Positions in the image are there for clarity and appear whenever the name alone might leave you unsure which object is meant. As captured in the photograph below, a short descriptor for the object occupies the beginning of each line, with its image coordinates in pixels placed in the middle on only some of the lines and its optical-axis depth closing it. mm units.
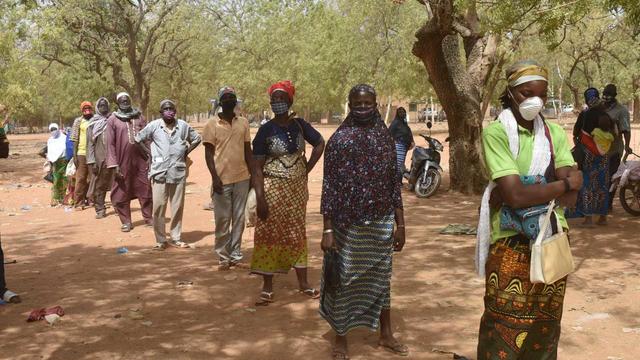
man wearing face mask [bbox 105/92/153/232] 8961
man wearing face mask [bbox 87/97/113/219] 9930
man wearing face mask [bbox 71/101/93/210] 10758
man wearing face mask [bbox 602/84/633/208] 8734
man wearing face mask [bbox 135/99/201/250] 7629
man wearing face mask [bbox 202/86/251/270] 6332
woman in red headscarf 5352
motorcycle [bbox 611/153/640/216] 8914
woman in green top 2879
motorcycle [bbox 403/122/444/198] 11969
